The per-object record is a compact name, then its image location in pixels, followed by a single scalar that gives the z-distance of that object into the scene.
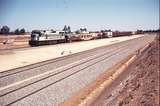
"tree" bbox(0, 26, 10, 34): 124.35
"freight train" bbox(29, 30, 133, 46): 54.66
